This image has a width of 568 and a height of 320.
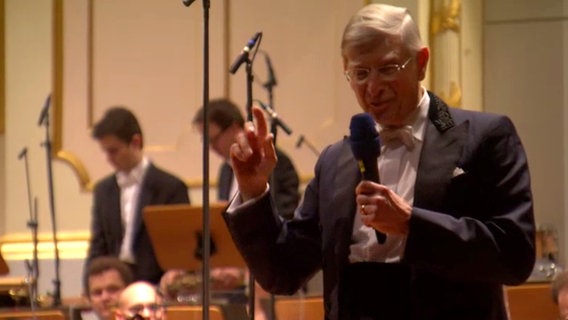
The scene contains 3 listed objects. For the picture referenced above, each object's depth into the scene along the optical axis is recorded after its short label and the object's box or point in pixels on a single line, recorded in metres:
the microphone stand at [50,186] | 13.91
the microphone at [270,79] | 11.68
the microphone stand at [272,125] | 8.90
